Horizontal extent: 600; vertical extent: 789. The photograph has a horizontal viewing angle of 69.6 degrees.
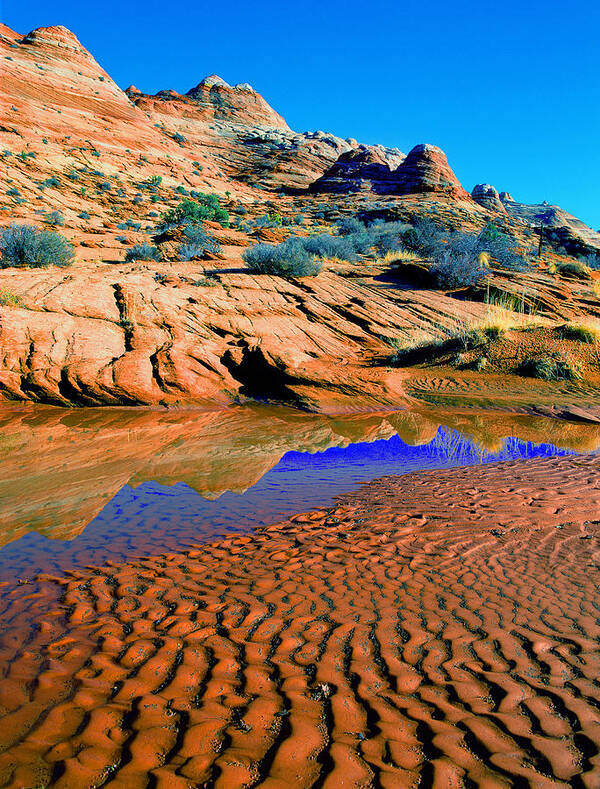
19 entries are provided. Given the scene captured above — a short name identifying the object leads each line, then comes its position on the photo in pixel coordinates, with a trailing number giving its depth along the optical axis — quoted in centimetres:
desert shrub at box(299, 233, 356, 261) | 2253
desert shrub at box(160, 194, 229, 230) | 2824
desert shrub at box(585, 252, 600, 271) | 3068
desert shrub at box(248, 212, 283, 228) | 3291
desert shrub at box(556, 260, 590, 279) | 2203
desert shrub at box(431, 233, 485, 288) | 1802
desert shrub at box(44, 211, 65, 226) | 2453
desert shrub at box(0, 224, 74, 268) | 1570
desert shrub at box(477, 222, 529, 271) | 2088
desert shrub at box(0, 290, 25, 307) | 1188
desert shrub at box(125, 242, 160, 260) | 1912
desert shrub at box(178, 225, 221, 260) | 1966
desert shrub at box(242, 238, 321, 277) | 1792
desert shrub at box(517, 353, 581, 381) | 1144
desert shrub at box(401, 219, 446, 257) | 2538
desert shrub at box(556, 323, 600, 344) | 1239
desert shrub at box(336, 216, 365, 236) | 3256
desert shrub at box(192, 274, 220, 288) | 1594
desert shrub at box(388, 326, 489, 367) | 1332
